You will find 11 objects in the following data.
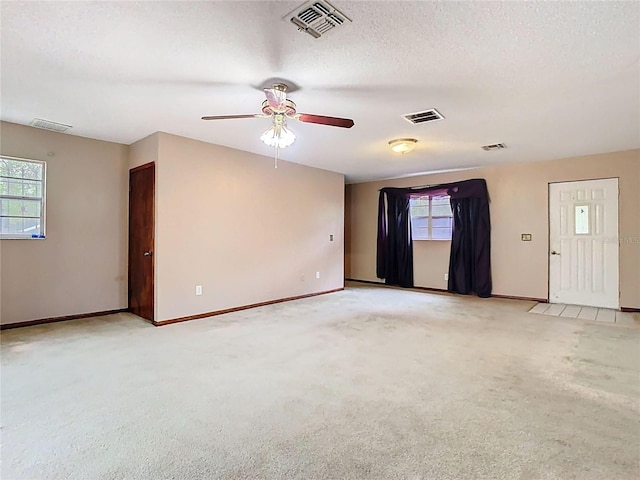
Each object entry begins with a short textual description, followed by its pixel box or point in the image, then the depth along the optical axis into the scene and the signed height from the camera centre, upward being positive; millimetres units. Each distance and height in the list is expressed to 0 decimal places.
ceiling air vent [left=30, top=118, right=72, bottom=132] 3816 +1308
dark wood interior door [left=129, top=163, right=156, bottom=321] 4309 +41
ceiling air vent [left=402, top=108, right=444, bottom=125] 3438 +1269
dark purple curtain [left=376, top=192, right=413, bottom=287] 7250 -11
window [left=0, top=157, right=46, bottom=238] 3988 +507
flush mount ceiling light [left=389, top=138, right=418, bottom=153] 4414 +1240
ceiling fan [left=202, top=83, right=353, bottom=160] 2799 +1074
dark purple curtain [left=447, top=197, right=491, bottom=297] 6207 -116
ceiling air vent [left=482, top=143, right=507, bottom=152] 4672 +1298
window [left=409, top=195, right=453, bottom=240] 6781 +477
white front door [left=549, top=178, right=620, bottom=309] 5141 -20
